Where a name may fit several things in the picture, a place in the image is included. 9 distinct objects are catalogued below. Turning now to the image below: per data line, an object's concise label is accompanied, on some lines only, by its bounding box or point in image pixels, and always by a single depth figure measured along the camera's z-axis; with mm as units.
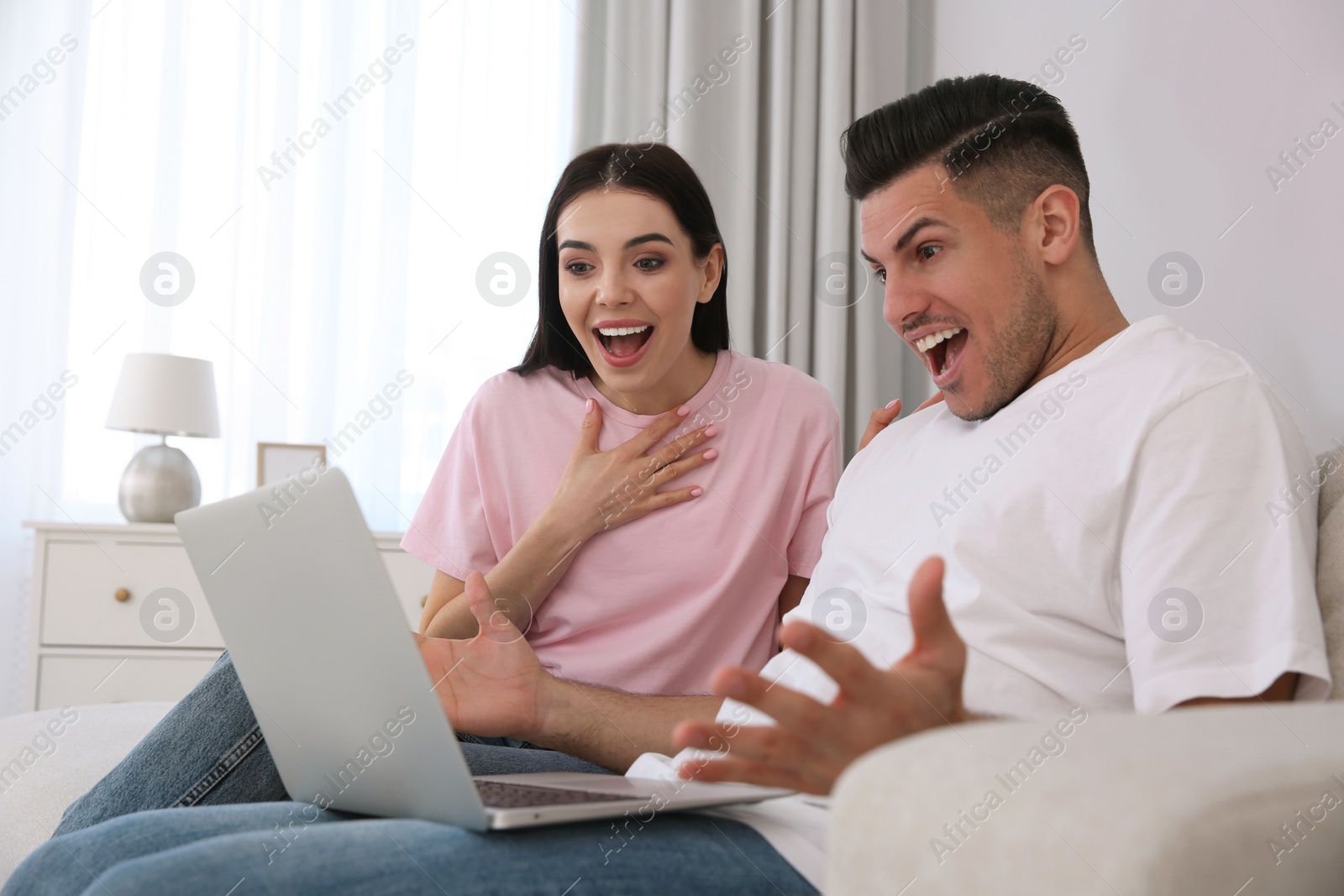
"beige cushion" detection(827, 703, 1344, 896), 462
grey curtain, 2639
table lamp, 2295
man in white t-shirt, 658
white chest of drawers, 2170
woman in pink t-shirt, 1364
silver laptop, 633
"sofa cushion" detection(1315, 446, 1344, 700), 763
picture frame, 2561
